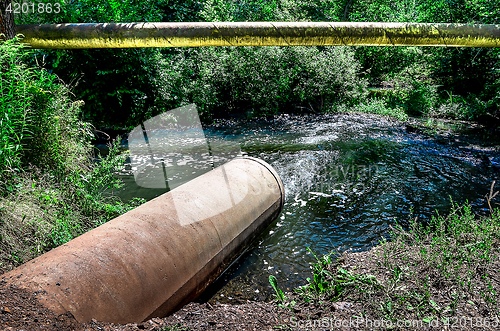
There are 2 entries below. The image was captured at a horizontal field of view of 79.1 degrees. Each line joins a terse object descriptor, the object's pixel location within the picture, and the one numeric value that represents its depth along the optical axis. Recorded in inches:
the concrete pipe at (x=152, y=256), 83.3
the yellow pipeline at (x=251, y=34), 226.7
